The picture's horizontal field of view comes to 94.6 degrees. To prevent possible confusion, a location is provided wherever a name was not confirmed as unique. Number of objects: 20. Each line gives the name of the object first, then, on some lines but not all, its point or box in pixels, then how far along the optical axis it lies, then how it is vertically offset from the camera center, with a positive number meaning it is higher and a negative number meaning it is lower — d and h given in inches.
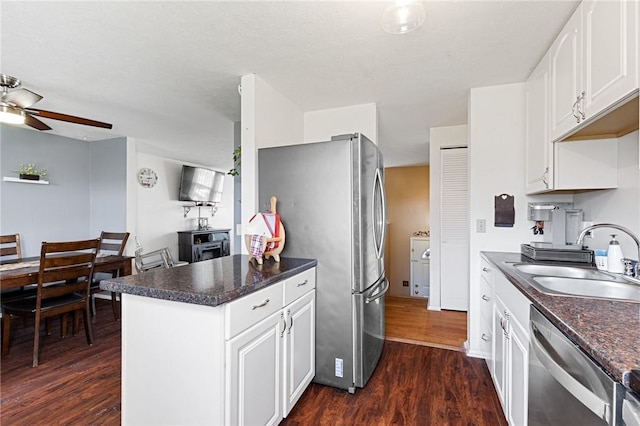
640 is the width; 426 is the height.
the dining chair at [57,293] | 93.7 -27.7
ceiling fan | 86.0 +32.1
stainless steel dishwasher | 27.8 -19.1
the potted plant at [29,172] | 139.6 +19.0
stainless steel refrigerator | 75.0 -5.6
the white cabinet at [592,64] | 43.6 +26.4
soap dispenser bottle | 60.1 -9.4
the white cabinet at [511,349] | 50.3 -27.1
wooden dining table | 92.7 -21.4
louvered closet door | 144.9 -9.0
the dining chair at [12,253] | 110.3 -18.0
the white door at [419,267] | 196.7 -36.9
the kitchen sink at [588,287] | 51.8 -14.4
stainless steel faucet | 54.4 -10.1
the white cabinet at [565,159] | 67.6 +12.6
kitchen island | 46.7 -23.3
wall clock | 188.9 +22.1
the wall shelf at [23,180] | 134.2 +14.6
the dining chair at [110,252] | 132.3 -20.5
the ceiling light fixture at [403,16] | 55.4 +37.6
